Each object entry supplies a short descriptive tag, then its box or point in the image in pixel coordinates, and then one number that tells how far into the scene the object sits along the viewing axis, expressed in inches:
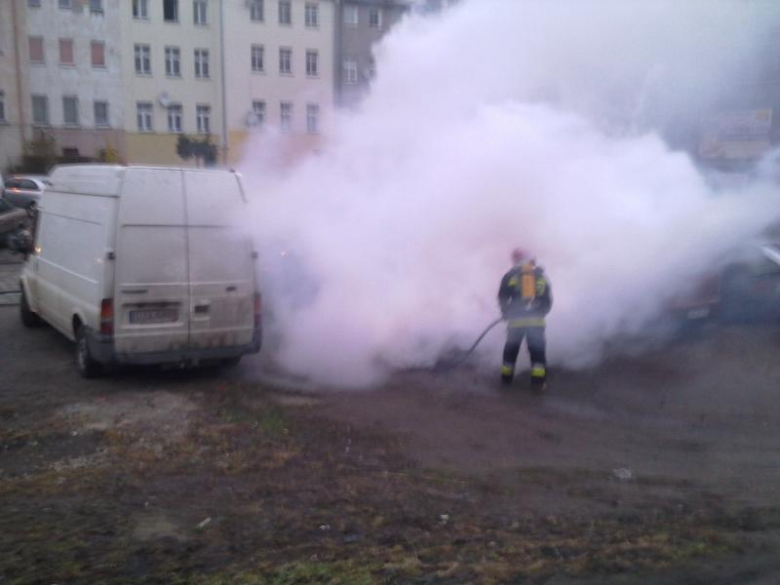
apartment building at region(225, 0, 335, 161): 995.9
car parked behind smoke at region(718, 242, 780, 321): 408.8
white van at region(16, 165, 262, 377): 302.0
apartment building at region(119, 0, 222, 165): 1604.3
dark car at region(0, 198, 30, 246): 768.3
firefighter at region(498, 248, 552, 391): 314.3
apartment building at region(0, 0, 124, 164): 1595.7
